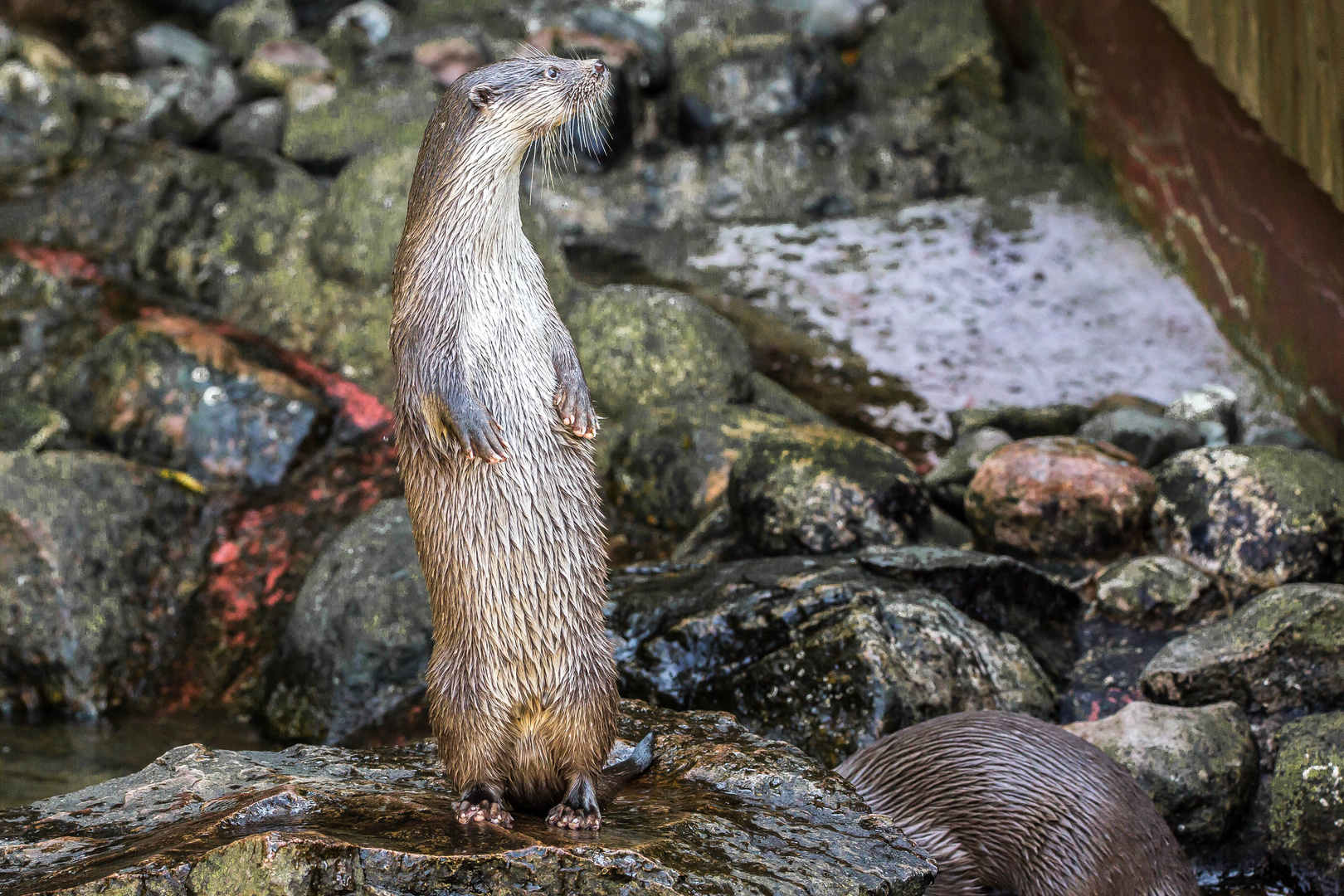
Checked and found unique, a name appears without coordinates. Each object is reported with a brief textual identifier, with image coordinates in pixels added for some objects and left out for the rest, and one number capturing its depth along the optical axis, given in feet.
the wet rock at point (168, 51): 60.75
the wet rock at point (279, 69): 58.18
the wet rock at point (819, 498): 31.53
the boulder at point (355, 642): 30.55
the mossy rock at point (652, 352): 40.88
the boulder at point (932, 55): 58.49
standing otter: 17.57
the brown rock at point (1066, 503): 32.19
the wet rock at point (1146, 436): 36.73
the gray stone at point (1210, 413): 38.83
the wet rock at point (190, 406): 39.86
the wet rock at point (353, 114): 53.42
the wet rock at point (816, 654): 25.43
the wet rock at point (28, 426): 39.75
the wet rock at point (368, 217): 44.83
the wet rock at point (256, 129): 55.93
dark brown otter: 20.63
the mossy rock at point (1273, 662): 26.96
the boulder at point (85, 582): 33.73
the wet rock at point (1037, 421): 39.68
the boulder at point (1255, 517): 30.81
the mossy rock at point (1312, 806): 23.77
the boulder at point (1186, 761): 24.77
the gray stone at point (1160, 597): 30.14
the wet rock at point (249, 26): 62.13
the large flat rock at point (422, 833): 14.94
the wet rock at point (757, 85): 58.34
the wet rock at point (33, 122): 52.54
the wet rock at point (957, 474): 36.19
